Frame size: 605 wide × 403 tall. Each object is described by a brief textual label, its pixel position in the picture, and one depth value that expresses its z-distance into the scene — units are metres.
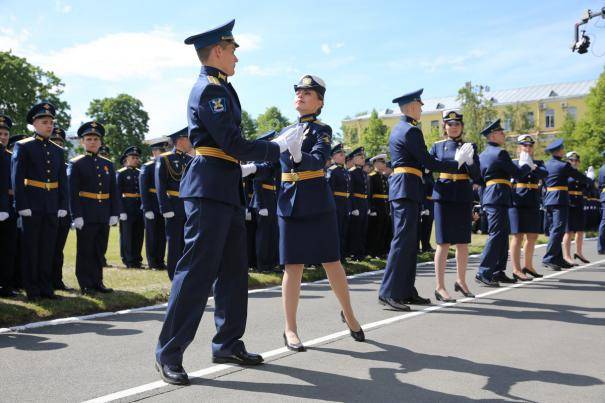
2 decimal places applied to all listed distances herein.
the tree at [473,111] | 48.88
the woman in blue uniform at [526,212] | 9.65
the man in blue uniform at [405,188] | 6.66
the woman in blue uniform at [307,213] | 4.98
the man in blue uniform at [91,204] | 7.89
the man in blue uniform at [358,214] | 12.56
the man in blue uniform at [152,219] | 10.90
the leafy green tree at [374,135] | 70.38
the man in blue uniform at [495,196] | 8.66
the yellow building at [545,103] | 75.12
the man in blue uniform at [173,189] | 8.67
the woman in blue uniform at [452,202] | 7.41
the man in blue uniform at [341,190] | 11.70
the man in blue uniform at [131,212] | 11.87
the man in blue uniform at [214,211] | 3.99
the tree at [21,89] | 39.53
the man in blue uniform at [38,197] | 7.10
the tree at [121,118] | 57.97
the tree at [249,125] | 81.59
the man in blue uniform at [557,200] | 10.90
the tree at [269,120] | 87.12
